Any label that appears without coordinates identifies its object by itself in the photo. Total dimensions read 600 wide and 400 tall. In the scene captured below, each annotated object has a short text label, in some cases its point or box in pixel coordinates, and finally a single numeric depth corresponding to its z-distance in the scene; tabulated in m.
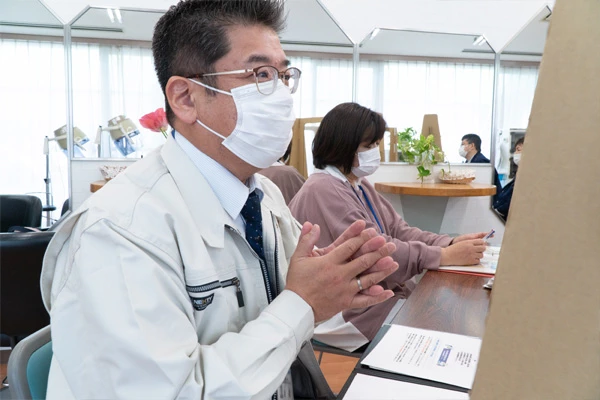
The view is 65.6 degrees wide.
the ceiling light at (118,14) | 4.66
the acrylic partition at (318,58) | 4.91
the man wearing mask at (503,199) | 5.04
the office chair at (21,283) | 2.06
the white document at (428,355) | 0.87
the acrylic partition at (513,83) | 5.21
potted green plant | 4.84
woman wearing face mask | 1.67
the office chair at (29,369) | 0.80
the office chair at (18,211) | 3.28
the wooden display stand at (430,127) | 5.18
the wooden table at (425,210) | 5.09
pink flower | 2.67
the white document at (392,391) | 0.78
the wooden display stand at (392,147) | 5.04
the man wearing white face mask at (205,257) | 0.68
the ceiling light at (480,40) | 5.20
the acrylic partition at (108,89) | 4.66
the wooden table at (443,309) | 0.99
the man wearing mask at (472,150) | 5.26
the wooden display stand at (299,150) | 4.56
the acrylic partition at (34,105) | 4.63
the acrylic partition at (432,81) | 5.07
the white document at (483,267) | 1.60
